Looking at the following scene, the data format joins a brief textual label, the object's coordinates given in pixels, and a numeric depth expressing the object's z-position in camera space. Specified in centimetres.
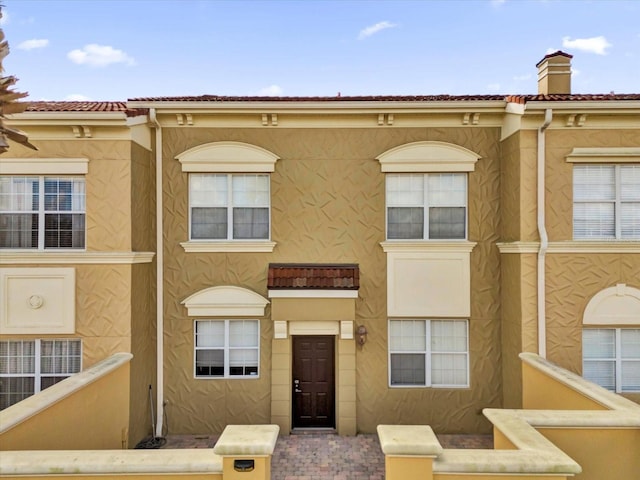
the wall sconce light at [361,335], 1005
